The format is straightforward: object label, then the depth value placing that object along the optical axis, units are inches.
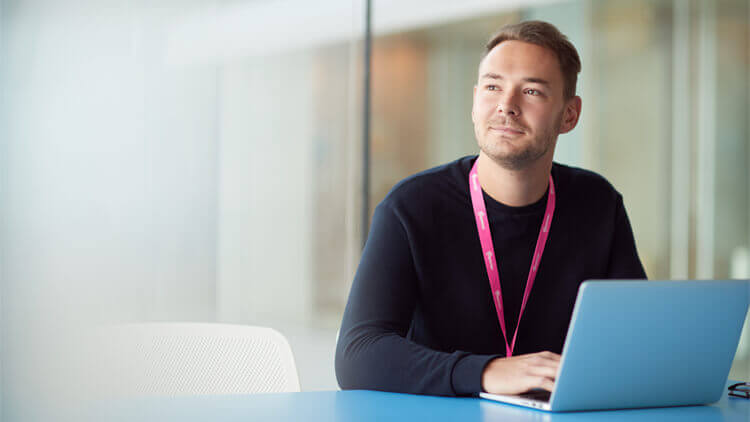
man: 89.5
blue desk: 75.6
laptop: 75.2
